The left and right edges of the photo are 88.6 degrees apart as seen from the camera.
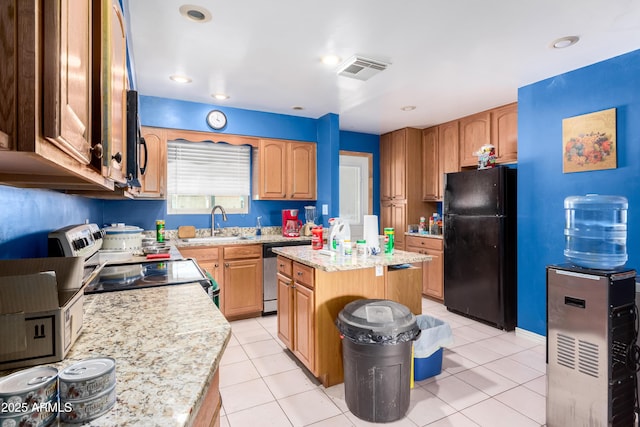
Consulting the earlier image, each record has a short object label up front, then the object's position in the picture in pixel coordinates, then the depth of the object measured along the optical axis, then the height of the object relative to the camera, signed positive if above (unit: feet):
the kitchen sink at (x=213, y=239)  12.56 -1.02
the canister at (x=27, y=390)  1.69 -0.97
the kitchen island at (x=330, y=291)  7.47 -1.91
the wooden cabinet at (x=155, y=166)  11.96 +1.76
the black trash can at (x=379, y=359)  6.07 -2.77
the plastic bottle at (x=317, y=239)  9.38 -0.75
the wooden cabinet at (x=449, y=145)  14.78 +3.11
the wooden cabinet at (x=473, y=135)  13.42 +3.28
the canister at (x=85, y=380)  1.94 -1.00
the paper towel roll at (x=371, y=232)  8.52 -0.51
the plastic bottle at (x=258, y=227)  14.69 -0.63
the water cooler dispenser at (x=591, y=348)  5.64 -2.44
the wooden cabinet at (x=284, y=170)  14.01 +1.88
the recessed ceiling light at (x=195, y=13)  6.61 +4.16
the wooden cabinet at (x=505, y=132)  12.32 +3.13
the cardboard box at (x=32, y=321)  2.44 -0.83
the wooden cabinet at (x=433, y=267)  14.23 -2.42
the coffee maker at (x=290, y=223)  14.25 -0.44
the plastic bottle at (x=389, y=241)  8.86 -0.77
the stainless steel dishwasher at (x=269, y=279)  12.63 -2.55
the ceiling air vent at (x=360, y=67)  8.86 +4.12
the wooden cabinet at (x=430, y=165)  15.87 +2.32
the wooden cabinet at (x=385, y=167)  17.72 +2.53
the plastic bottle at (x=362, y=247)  8.34 -0.87
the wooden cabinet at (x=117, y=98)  3.36 +1.48
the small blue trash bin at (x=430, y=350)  7.66 -3.24
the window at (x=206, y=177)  13.43 +1.56
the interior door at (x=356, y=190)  18.15 +1.27
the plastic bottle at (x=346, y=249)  8.26 -0.91
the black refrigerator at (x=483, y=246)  11.10 -1.21
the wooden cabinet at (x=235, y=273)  11.78 -2.24
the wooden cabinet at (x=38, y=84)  1.58 +0.68
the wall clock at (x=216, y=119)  13.00 +3.76
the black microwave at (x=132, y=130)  5.22 +1.34
